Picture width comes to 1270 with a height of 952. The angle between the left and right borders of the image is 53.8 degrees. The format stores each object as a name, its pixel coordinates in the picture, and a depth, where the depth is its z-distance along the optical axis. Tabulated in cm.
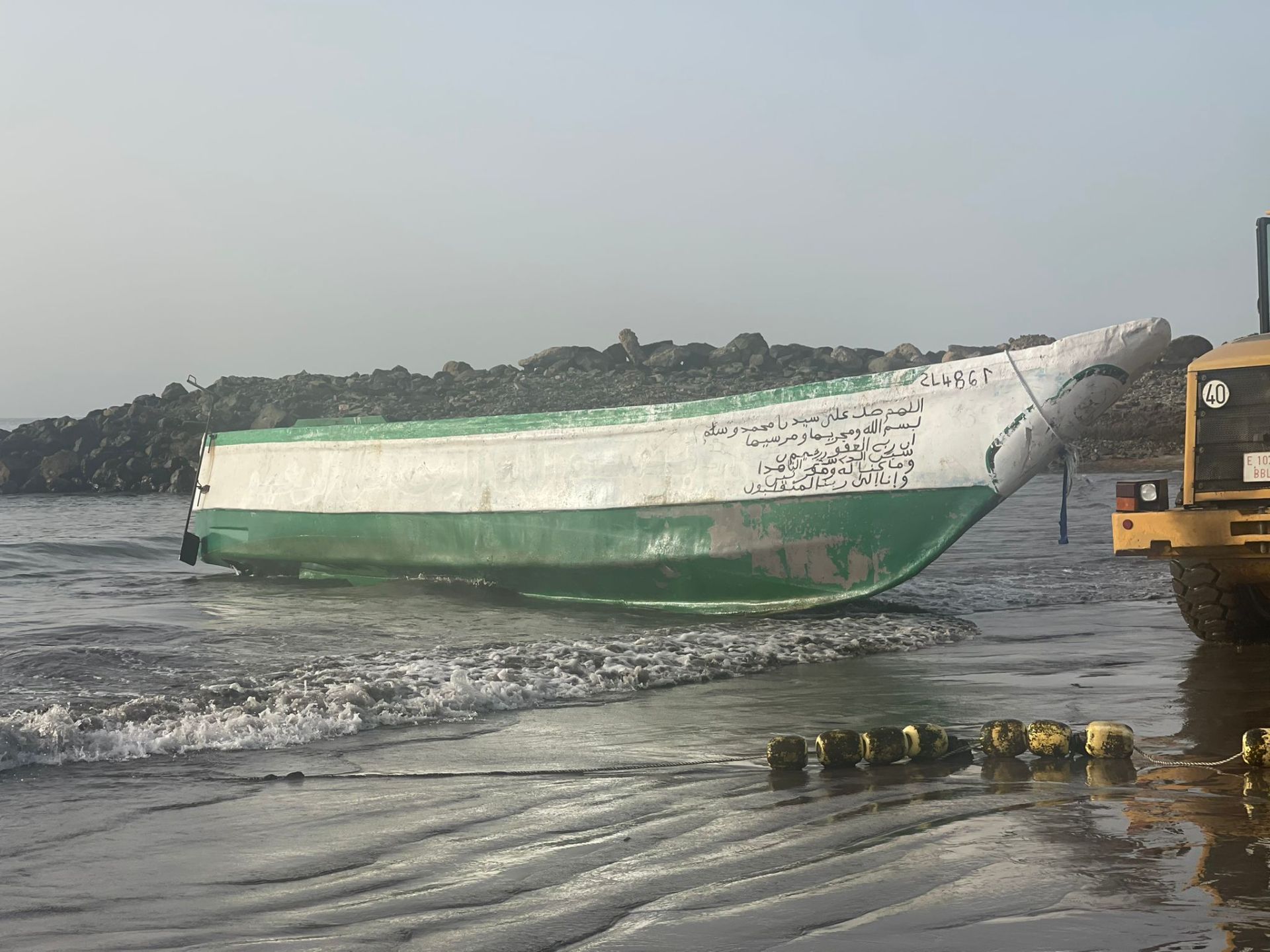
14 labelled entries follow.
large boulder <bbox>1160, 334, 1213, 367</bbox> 4731
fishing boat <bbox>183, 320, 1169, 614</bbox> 999
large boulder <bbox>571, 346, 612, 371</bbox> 5731
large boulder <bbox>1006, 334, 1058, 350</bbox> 4937
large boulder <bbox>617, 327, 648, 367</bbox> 5681
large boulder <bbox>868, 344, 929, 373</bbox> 5622
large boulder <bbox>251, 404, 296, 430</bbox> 4712
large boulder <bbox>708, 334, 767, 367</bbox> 5594
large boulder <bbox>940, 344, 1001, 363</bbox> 5578
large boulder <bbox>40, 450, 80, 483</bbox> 4459
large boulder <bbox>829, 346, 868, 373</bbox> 5681
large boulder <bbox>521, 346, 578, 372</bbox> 5872
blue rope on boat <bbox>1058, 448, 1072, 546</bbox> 970
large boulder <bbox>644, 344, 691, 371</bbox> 5503
